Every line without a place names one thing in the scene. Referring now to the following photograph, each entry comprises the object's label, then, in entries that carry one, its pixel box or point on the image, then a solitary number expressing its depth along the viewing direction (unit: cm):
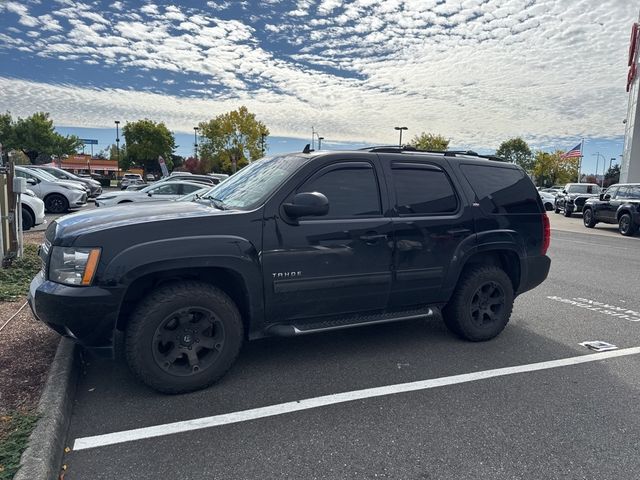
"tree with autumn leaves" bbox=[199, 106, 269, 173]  4978
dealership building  3041
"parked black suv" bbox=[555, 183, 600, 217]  2493
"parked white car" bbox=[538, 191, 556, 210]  3397
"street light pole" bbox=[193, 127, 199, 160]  5868
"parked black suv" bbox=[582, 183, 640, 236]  1598
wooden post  705
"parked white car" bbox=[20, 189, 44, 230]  1041
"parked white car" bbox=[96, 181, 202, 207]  1433
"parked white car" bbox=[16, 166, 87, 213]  1611
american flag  3981
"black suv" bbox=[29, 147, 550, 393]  320
